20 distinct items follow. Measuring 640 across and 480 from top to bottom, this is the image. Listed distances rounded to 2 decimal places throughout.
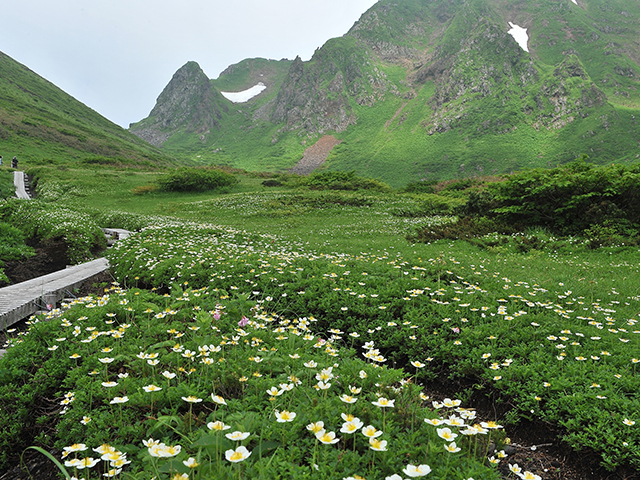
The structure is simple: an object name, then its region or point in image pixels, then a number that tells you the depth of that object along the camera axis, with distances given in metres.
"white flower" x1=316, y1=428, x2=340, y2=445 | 1.87
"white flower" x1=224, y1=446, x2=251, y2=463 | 1.68
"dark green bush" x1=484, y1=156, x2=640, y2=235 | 11.82
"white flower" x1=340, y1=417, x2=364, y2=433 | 2.00
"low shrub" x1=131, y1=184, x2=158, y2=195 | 32.52
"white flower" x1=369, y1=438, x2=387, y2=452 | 1.80
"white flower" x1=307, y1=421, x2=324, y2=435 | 2.04
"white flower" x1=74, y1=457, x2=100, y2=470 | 1.68
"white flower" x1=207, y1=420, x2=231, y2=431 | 1.89
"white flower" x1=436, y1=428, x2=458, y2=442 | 1.95
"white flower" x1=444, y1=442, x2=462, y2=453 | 1.97
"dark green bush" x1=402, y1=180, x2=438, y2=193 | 37.44
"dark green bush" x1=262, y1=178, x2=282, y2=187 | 41.59
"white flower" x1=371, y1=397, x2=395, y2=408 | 2.22
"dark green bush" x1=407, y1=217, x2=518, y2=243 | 13.59
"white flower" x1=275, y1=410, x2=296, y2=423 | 2.09
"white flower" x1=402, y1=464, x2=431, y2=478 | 1.62
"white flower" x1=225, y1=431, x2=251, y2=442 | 1.78
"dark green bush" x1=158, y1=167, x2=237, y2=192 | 35.28
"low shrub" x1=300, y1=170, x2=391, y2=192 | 36.75
